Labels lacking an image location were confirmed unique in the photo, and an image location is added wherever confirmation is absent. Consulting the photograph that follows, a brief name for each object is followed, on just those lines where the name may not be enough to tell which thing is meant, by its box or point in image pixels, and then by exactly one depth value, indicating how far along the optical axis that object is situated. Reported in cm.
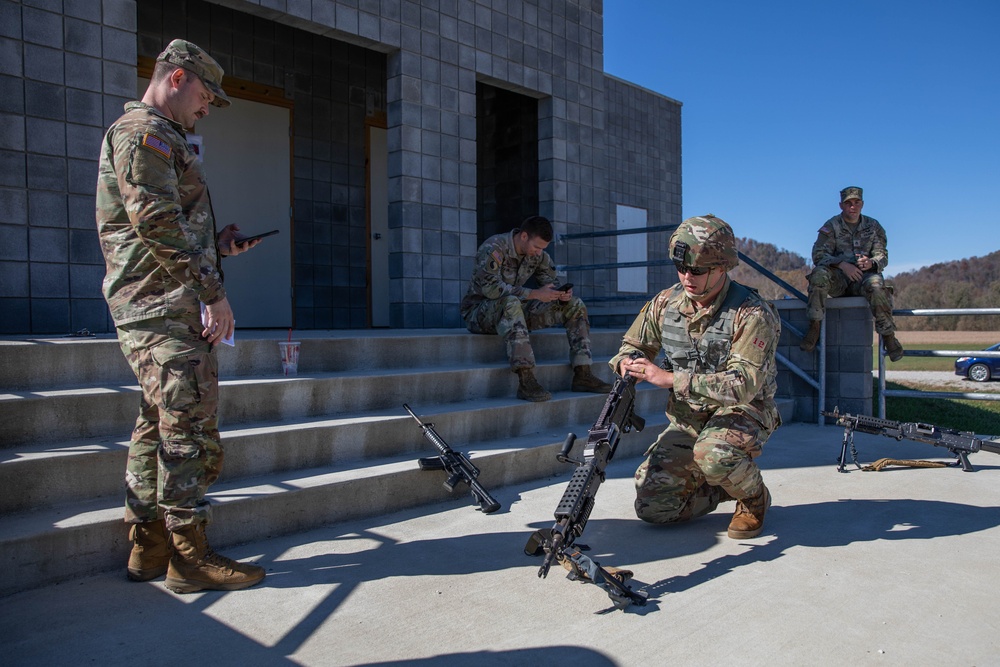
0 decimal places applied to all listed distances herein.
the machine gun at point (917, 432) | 403
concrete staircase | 270
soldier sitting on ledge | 576
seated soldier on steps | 479
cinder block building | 415
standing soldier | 244
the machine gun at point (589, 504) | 240
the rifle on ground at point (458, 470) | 352
